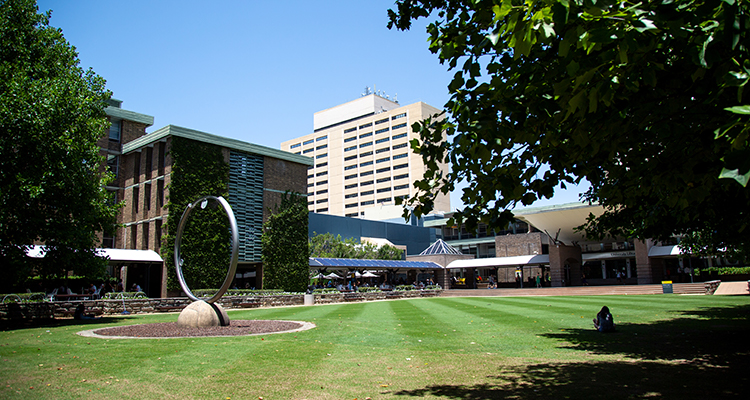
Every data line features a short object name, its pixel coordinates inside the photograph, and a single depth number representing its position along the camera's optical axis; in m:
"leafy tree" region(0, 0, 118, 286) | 16.55
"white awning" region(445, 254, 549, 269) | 46.53
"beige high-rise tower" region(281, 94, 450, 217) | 108.75
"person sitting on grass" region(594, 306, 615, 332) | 12.36
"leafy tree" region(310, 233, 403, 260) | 55.40
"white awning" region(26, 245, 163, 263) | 29.80
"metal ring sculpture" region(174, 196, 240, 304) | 15.21
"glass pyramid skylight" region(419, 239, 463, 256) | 55.06
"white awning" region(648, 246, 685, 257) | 38.97
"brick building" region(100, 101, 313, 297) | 33.78
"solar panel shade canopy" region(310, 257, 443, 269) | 40.94
